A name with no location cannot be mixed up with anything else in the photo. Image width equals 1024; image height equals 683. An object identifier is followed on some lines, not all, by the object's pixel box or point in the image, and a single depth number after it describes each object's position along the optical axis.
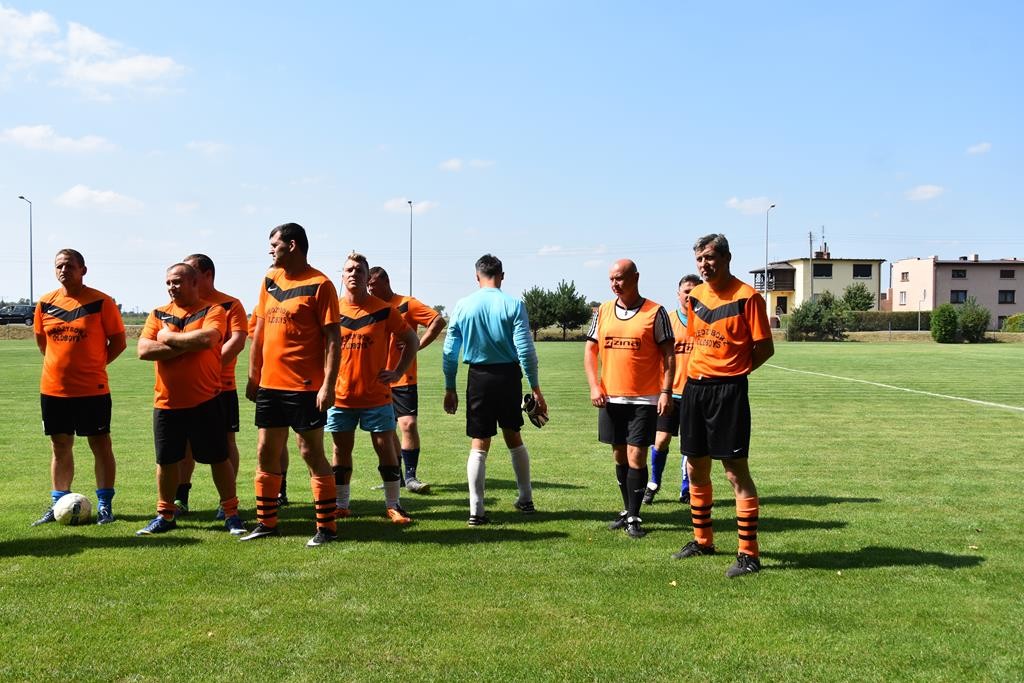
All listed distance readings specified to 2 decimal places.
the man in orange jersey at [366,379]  6.87
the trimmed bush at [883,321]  79.94
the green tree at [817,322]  70.62
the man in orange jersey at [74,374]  6.91
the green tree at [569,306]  75.56
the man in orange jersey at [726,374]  5.43
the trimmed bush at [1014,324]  70.19
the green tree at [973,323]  63.44
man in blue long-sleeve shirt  6.87
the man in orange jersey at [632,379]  6.52
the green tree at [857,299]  91.94
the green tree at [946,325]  62.72
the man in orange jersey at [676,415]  7.66
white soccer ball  6.64
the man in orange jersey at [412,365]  8.12
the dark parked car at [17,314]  66.75
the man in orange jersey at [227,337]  6.99
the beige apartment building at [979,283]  92.62
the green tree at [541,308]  75.69
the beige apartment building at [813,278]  99.25
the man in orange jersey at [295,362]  6.03
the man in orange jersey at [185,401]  6.36
